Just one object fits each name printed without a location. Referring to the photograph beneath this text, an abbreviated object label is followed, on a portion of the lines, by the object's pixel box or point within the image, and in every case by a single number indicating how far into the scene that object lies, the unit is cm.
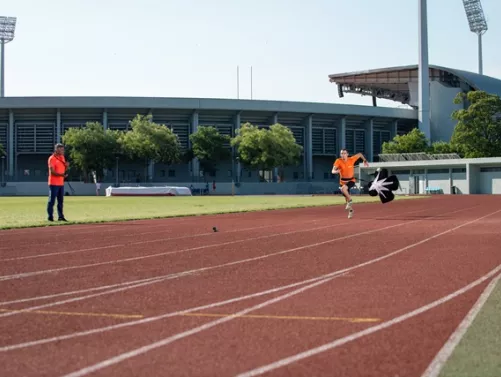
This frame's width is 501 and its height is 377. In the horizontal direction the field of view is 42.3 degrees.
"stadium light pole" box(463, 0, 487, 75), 10721
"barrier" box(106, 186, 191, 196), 6078
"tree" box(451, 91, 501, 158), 7119
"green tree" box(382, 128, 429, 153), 7988
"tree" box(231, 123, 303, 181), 8031
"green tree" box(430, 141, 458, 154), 7562
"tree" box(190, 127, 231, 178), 8200
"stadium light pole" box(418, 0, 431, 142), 8317
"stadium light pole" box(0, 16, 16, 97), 9238
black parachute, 2352
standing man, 1789
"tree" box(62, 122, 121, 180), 7706
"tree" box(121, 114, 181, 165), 7781
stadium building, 8412
